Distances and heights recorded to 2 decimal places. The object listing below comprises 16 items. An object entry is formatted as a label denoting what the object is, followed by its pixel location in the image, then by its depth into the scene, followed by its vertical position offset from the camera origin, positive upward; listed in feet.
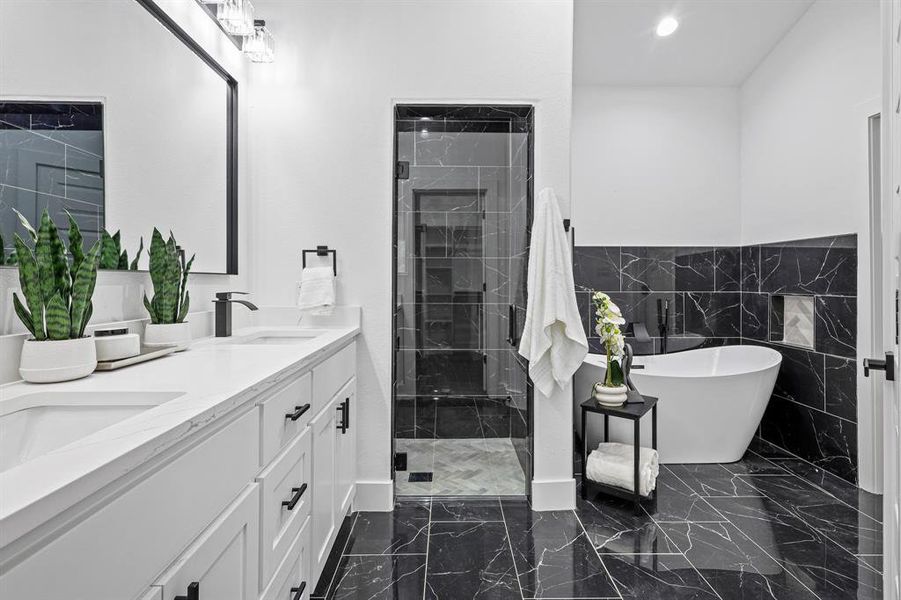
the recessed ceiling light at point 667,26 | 9.64 +5.97
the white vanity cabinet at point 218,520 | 1.66 -1.17
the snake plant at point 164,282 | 4.97 +0.20
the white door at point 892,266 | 3.43 +0.29
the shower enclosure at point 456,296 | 10.61 +0.13
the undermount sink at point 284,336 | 6.62 -0.54
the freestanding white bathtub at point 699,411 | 8.86 -2.17
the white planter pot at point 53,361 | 3.37 -0.46
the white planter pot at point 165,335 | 4.72 -0.37
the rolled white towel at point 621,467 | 7.39 -2.75
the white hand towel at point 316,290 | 7.17 +0.17
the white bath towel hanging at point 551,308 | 7.12 -0.10
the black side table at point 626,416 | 7.20 -1.97
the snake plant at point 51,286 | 3.46 +0.11
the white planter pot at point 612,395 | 7.61 -1.58
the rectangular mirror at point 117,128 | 3.70 +1.79
